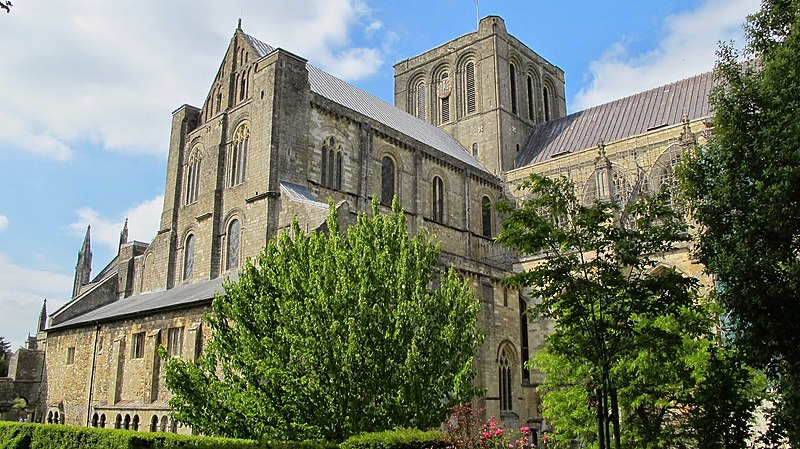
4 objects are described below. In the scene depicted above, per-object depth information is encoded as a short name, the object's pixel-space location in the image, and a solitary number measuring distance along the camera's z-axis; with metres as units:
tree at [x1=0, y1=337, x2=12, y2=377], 52.63
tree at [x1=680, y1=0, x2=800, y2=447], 11.35
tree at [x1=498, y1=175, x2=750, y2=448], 11.07
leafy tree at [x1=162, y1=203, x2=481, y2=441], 14.93
